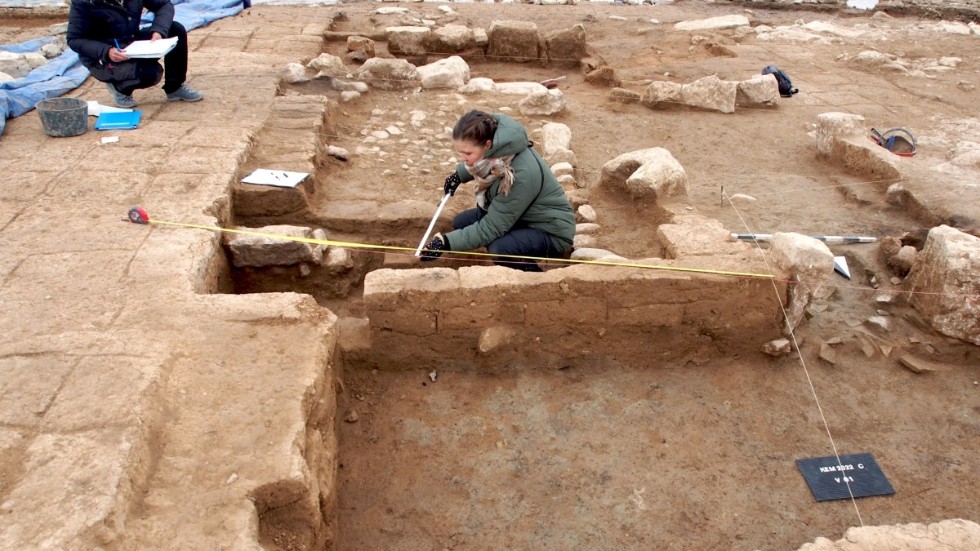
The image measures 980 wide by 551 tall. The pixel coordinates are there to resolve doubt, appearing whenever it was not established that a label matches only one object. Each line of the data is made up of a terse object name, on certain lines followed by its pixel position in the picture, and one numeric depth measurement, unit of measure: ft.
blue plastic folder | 18.08
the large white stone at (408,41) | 31.37
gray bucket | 17.13
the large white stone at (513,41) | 31.58
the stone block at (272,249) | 13.88
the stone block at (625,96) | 25.85
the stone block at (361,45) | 30.27
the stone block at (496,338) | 12.27
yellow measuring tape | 12.37
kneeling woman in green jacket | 12.80
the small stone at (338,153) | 19.40
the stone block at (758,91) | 25.45
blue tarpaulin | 18.76
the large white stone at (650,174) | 16.46
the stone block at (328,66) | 25.50
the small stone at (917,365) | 12.89
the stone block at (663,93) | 25.14
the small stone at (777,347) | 12.78
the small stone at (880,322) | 13.82
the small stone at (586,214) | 16.69
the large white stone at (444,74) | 25.52
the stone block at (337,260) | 14.79
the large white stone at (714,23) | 37.89
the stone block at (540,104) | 23.91
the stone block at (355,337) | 12.51
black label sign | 10.59
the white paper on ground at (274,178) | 15.96
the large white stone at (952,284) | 12.76
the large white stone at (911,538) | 7.69
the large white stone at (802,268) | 12.71
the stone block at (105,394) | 8.34
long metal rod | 16.14
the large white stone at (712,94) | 25.09
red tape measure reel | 13.12
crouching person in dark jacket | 18.54
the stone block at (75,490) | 6.88
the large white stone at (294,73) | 23.75
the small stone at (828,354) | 13.08
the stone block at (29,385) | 8.43
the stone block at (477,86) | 25.52
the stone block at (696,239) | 13.20
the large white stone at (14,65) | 24.63
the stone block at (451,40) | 31.65
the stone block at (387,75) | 25.40
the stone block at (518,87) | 25.62
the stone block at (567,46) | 31.60
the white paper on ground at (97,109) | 18.90
